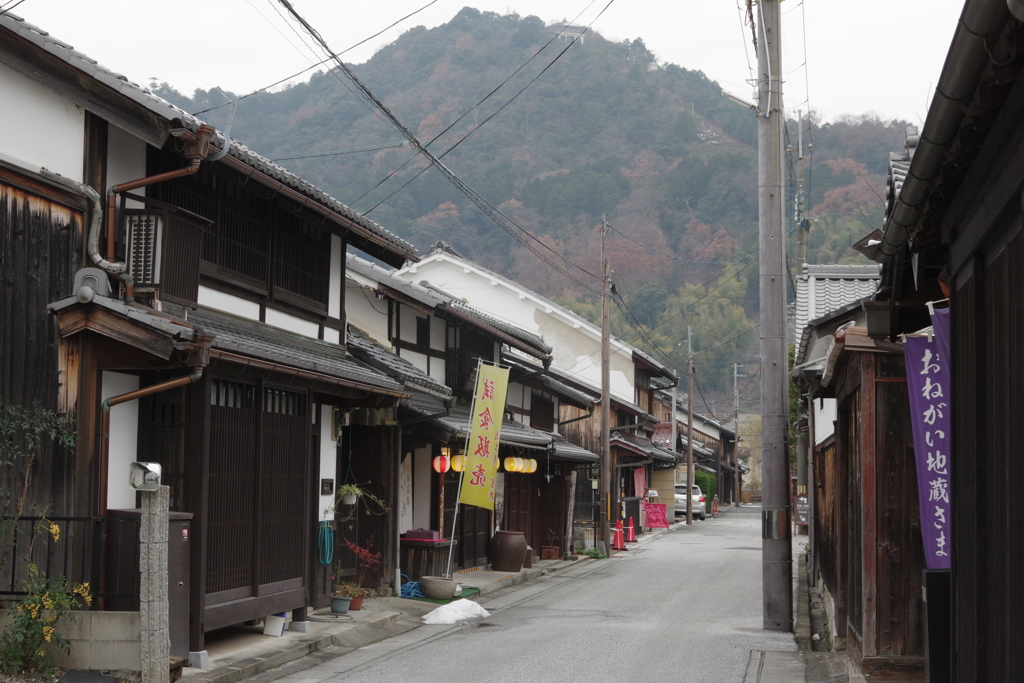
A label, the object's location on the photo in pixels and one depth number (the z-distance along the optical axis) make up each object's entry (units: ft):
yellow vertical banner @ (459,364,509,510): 57.77
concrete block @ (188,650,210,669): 33.37
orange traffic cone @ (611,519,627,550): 107.45
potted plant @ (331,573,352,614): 47.60
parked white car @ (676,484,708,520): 181.06
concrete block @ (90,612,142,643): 28.99
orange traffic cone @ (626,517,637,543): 120.67
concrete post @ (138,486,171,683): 28.78
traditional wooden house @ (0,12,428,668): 29.96
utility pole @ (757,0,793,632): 51.21
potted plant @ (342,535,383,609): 50.06
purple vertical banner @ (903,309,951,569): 25.63
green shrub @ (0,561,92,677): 27.58
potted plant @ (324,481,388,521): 50.11
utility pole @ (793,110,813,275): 105.77
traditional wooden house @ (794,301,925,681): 30.42
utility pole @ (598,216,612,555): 98.07
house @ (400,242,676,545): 124.67
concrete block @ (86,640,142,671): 28.86
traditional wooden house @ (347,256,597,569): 60.39
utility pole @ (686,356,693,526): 163.84
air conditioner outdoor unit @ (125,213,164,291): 32.55
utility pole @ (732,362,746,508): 232.12
